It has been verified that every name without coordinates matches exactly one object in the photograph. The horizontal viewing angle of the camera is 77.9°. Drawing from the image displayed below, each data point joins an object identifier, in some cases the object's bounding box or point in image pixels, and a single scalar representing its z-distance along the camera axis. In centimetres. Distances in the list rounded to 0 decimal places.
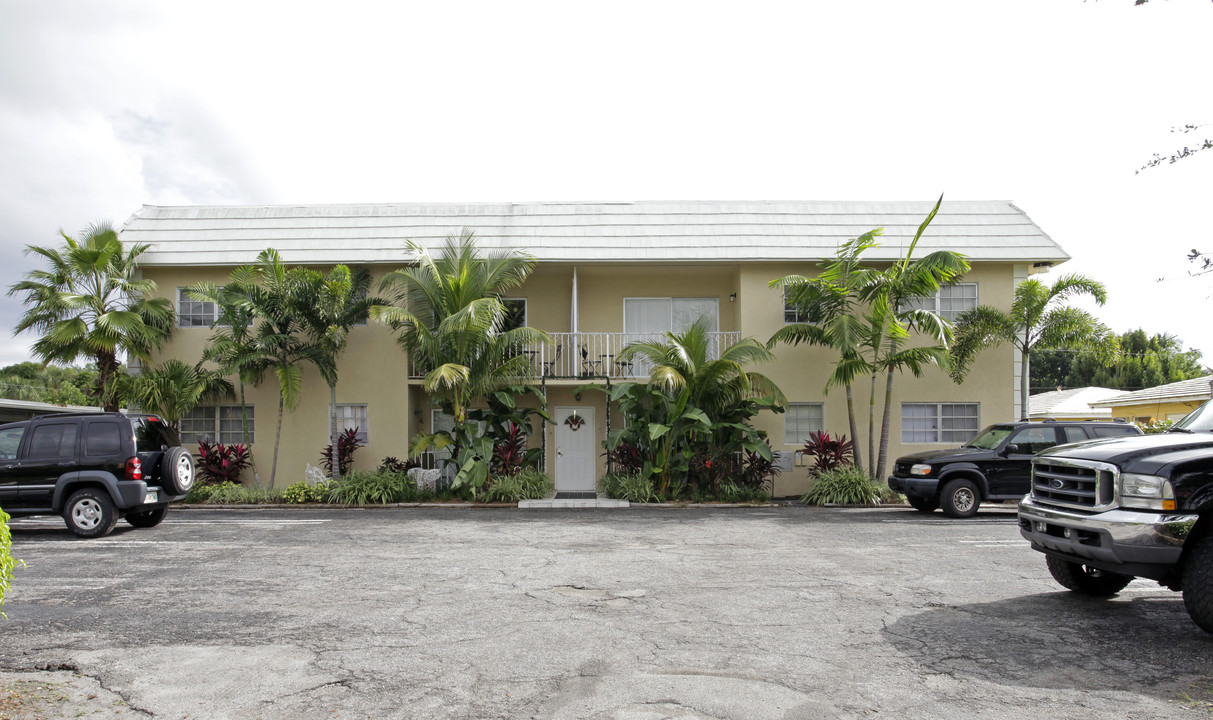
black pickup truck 555
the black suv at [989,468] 1284
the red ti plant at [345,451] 1638
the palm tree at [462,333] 1451
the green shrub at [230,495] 1520
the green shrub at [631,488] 1507
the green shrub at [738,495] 1527
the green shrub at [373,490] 1505
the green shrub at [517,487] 1504
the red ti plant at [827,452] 1579
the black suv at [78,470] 1050
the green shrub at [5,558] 446
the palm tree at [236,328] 1537
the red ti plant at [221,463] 1603
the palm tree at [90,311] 1527
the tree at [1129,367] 3984
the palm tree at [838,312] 1473
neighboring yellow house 2328
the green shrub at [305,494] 1523
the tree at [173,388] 1539
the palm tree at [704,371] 1457
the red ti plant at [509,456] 1556
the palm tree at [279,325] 1541
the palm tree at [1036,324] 1577
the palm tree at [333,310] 1537
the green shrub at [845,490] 1473
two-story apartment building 1678
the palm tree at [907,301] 1437
